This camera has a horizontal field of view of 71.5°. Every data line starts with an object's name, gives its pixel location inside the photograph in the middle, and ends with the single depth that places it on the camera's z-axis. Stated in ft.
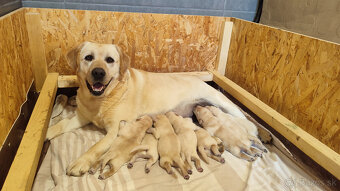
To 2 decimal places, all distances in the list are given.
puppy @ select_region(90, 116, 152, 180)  4.84
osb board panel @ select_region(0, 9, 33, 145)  4.34
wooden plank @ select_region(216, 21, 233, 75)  8.51
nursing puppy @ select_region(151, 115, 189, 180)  4.95
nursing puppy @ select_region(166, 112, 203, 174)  5.17
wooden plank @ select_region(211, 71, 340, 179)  4.58
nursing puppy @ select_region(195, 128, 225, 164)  5.38
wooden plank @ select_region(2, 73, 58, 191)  3.54
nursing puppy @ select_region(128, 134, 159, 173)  5.10
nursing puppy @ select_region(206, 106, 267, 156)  5.86
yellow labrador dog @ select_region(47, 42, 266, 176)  5.52
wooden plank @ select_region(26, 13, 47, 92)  6.91
